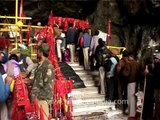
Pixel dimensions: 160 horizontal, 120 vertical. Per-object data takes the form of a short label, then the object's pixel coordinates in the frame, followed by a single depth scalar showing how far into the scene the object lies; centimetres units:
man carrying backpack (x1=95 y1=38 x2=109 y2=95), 774
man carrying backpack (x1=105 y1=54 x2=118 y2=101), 742
